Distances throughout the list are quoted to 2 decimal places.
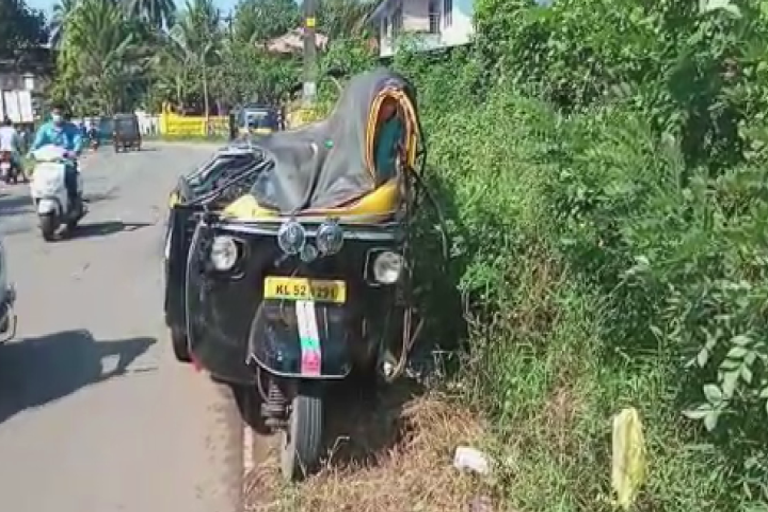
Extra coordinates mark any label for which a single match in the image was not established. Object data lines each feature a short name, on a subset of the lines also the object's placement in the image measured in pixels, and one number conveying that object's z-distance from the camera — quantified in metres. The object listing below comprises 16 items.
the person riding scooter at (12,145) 22.61
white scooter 13.01
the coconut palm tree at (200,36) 62.44
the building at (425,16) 31.14
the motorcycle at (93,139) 44.62
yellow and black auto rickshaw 4.84
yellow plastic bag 3.44
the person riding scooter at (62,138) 13.74
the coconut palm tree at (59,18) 72.69
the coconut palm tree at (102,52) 65.31
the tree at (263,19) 69.75
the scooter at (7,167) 23.17
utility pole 16.62
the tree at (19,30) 75.94
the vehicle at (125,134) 42.81
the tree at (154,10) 81.88
